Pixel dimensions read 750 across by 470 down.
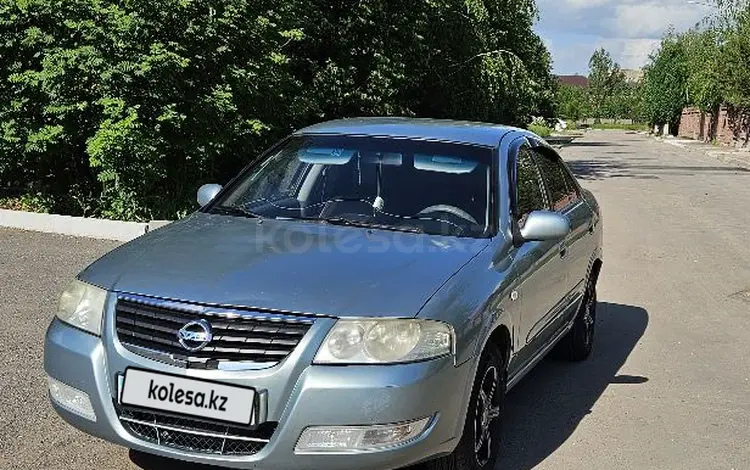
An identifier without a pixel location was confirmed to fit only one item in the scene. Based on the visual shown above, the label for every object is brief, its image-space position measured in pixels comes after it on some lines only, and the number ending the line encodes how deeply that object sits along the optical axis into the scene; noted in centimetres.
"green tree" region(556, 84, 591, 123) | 13046
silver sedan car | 323
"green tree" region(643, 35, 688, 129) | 8188
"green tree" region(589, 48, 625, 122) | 15112
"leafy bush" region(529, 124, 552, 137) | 6940
